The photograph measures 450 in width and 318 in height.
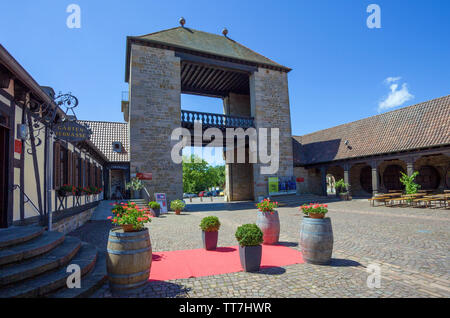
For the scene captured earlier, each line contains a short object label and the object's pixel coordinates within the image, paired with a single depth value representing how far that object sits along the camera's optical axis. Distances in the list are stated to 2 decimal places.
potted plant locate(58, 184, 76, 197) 7.86
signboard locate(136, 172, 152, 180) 14.91
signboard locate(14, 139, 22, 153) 5.43
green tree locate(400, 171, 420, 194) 15.18
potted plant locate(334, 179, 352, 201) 19.69
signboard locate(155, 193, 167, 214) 14.16
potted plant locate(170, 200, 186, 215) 13.87
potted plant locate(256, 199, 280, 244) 6.23
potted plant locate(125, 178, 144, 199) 14.46
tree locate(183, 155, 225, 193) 45.78
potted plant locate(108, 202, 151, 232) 3.60
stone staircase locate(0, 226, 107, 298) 3.02
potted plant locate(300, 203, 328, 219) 4.73
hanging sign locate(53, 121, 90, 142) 6.26
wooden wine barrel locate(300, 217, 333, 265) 4.49
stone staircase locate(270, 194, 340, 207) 18.36
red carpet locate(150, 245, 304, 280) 4.28
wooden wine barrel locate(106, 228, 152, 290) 3.35
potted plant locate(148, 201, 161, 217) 12.74
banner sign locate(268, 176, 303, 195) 19.17
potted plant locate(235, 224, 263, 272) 4.25
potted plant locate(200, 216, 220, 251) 5.75
